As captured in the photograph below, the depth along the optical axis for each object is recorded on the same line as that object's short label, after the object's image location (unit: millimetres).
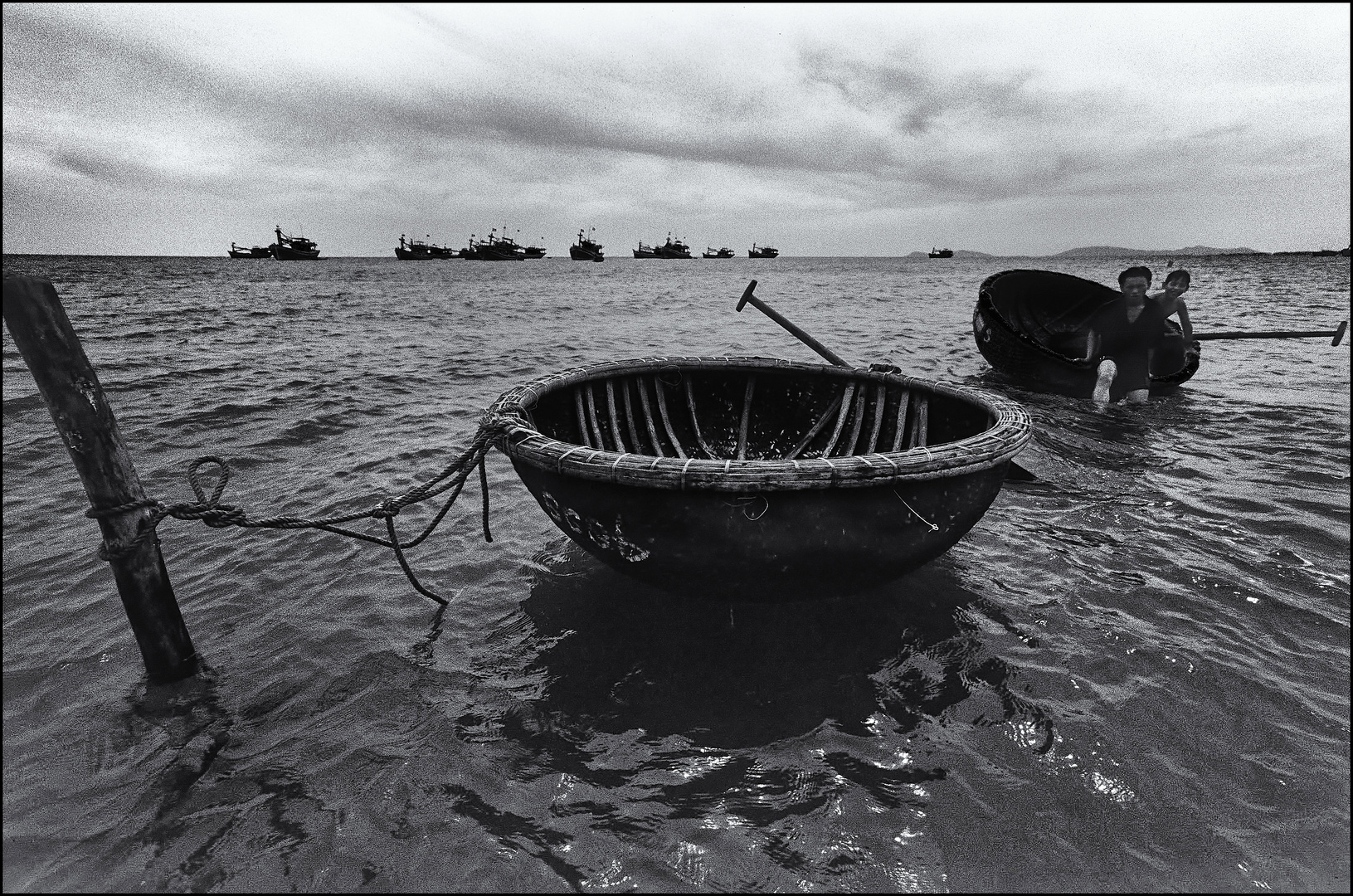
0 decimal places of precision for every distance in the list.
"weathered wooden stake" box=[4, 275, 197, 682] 2631
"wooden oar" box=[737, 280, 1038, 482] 5882
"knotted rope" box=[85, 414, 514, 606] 2938
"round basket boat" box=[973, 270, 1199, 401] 9203
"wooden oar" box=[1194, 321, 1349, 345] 8695
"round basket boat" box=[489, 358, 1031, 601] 2840
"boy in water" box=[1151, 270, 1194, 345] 8344
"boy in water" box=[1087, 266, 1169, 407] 8367
